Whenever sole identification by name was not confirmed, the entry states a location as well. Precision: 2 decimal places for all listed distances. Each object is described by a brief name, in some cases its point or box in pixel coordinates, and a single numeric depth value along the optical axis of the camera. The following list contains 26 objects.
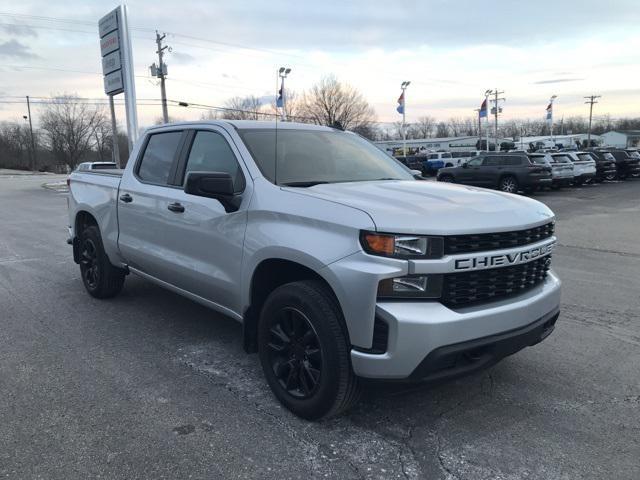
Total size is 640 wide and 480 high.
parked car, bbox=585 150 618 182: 26.20
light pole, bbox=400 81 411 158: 42.26
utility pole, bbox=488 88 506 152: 80.00
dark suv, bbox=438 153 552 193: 19.73
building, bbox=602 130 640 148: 116.38
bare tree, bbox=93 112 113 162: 83.81
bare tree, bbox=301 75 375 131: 62.53
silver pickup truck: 2.72
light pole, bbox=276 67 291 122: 31.22
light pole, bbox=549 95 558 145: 70.25
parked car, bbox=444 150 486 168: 40.28
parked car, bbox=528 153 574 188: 22.34
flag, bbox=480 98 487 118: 47.31
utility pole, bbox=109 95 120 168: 26.70
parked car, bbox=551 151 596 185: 23.34
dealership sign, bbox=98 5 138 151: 21.16
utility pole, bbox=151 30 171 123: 38.78
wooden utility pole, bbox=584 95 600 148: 109.44
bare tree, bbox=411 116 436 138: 142.12
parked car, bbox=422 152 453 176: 38.16
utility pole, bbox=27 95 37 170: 77.56
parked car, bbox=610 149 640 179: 28.03
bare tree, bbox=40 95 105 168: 80.31
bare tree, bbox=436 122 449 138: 144.38
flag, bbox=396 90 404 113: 42.20
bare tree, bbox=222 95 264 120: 56.84
